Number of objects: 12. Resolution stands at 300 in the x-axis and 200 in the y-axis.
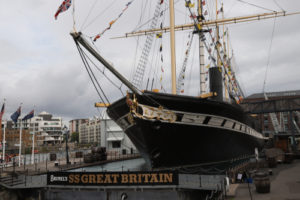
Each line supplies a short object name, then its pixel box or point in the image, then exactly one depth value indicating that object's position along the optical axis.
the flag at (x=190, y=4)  20.89
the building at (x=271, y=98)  79.12
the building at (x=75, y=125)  172.50
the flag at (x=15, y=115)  24.28
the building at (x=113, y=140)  47.62
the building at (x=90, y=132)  127.00
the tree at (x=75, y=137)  148.40
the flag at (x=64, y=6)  10.31
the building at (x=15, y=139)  76.78
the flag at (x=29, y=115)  25.73
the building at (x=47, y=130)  102.72
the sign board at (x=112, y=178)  12.55
